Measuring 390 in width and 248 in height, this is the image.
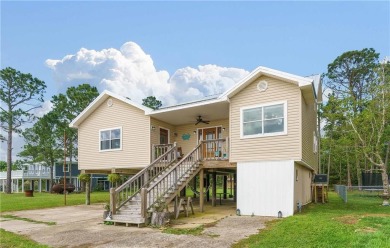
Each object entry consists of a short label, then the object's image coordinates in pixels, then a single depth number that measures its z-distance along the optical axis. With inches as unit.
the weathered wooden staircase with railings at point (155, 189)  424.5
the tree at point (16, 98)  1369.3
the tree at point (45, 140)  1441.9
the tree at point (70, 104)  1416.1
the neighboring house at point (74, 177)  1572.3
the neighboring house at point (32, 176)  1578.5
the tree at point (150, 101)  1835.0
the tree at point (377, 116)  681.6
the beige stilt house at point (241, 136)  476.1
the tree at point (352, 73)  1472.7
